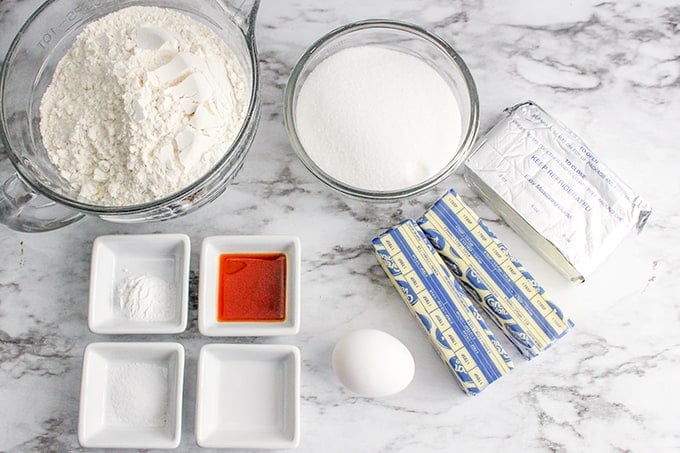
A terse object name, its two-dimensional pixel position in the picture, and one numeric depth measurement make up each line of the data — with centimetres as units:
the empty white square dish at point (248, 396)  48
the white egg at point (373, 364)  47
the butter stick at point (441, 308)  48
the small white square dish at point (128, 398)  48
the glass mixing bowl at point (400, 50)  47
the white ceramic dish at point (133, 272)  49
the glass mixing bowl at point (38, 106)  45
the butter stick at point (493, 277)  49
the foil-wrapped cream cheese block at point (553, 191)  50
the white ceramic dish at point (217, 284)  49
